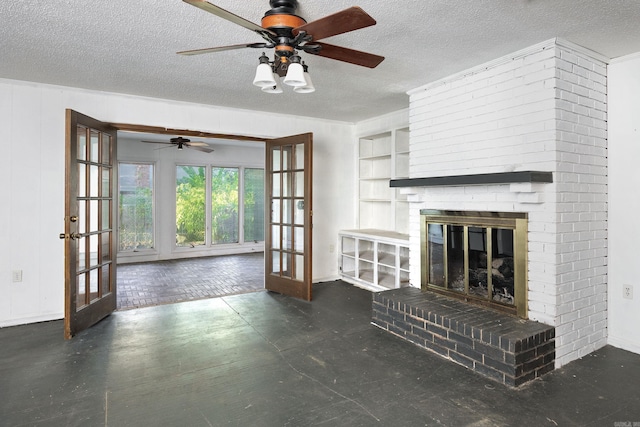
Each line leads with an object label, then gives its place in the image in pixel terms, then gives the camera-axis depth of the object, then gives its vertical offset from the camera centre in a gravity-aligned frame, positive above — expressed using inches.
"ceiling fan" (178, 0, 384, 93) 76.3 +39.5
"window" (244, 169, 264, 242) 355.6 +8.0
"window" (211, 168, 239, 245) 338.6 +7.6
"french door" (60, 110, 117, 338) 131.3 -3.6
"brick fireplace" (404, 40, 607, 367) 110.9 +16.4
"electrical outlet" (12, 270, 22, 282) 148.6 -25.6
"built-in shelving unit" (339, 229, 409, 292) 184.4 -26.2
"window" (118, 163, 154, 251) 299.7 +5.4
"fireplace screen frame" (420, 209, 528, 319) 116.6 -11.9
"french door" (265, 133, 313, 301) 182.4 -1.6
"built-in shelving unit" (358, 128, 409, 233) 201.0 +20.6
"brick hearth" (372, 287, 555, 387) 101.0 -38.1
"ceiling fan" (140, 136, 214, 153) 250.1 +49.1
